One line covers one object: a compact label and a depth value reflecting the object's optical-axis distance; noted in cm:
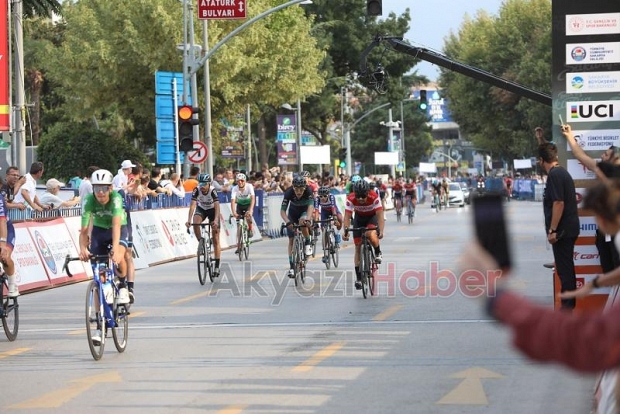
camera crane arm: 2482
